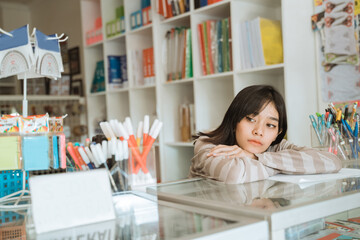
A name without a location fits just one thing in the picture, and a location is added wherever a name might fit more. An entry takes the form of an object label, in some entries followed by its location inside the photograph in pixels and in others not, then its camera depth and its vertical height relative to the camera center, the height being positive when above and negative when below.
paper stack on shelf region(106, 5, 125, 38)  3.36 +0.74
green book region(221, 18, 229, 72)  2.46 +0.39
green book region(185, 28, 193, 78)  2.72 +0.35
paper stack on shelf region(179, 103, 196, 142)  2.83 -0.09
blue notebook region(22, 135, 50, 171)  1.04 -0.09
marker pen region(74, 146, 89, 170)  1.00 -0.12
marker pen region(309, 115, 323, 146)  1.52 -0.10
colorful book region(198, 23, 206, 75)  2.62 +0.40
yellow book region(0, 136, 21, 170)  1.06 -0.09
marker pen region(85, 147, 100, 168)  0.96 -0.10
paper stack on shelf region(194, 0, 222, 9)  2.50 +0.66
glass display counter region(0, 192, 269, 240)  0.68 -0.21
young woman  1.16 -0.14
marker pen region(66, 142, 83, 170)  1.02 -0.10
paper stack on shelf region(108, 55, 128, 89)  3.51 +0.36
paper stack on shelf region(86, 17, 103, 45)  3.68 +0.73
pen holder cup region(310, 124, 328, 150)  1.50 -0.13
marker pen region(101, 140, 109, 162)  0.95 -0.08
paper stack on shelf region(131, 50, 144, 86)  3.27 +0.36
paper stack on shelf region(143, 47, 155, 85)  3.07 +0.34
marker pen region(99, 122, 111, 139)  1.04 -0.04
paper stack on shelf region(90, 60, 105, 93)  3.72 +0.32
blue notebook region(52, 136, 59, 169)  1.05 -0.09
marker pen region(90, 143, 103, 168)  0.95 -0.10
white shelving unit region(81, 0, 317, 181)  2.14 +0.18
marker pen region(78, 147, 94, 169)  0.99 -0.10
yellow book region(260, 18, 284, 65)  2.26 +0.36
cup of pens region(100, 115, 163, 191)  0.93 -0.12
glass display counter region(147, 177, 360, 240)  0.75 -0.20
